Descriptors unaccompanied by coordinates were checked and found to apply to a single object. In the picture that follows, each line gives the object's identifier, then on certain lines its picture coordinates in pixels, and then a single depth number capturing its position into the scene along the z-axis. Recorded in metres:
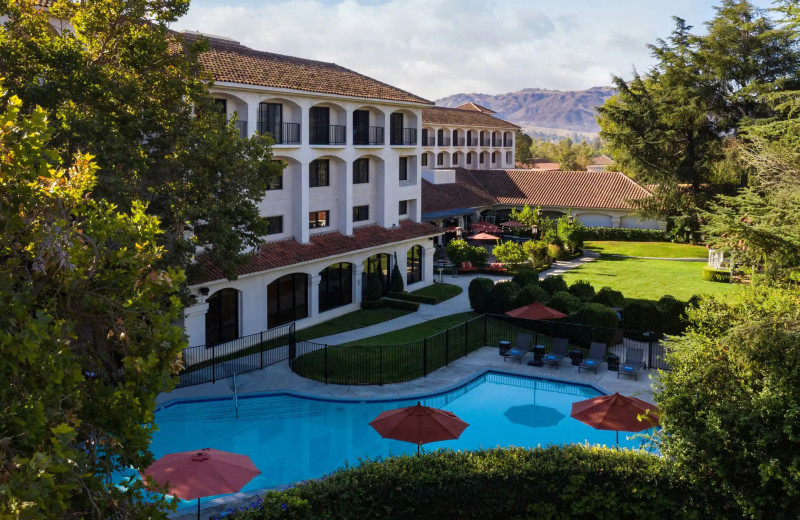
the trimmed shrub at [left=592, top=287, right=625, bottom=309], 31.55
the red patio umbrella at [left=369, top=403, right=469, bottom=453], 16.88
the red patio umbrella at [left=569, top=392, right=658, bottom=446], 17.41
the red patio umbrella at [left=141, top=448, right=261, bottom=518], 13.56
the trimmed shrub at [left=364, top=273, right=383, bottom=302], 35.75
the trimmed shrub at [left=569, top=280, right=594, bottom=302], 32.25
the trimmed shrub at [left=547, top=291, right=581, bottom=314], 29.78
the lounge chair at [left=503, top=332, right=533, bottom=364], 26.83
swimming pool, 19.77
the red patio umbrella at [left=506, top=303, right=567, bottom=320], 28.00
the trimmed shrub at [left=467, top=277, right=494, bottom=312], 33.59
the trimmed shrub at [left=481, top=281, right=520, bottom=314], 32.28
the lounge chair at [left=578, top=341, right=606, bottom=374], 25.72
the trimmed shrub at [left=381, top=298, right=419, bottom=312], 35.31
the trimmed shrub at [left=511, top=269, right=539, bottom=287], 34.12
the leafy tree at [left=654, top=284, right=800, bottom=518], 12.85
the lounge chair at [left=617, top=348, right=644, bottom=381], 24.72
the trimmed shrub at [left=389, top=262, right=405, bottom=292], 37.66
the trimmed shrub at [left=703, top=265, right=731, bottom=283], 43.98
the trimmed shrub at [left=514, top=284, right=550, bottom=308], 31.02
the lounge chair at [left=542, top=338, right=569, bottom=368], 26.36
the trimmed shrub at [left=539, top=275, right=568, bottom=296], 33.28
